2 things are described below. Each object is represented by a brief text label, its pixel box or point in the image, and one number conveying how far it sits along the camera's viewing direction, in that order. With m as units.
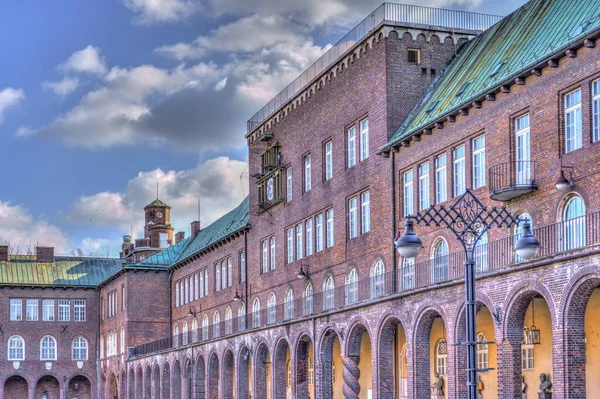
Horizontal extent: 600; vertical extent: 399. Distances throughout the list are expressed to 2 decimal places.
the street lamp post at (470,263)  19.67
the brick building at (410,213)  30.19
